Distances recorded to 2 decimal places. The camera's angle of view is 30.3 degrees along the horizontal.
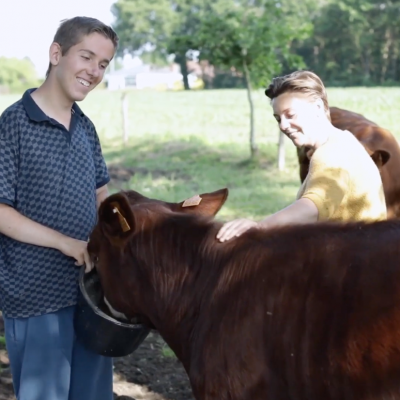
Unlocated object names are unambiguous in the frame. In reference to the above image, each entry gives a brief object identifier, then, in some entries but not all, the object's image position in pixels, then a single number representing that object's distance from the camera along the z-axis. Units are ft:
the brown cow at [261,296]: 8.43
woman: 10.82
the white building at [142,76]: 404.45
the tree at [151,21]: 341.62
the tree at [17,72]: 296.30
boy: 10.55
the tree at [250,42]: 53.21
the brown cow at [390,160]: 22.20
